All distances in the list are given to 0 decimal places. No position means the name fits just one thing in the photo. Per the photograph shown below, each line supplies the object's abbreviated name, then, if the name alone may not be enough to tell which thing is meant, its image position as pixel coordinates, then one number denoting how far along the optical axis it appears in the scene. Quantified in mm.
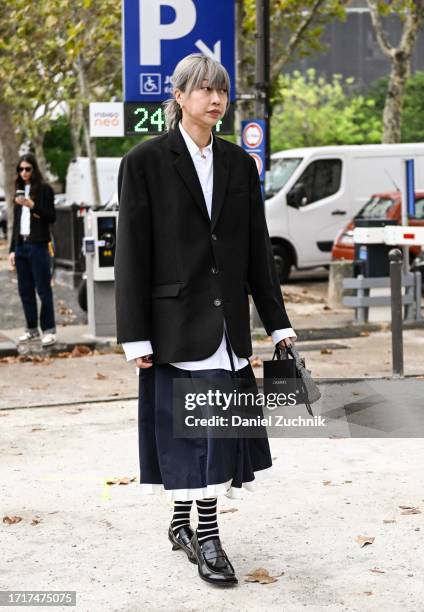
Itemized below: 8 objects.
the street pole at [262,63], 20406
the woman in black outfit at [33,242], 17932
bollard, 14822
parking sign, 18215
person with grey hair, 7228
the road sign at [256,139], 20182
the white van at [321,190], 30704
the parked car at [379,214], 27617
